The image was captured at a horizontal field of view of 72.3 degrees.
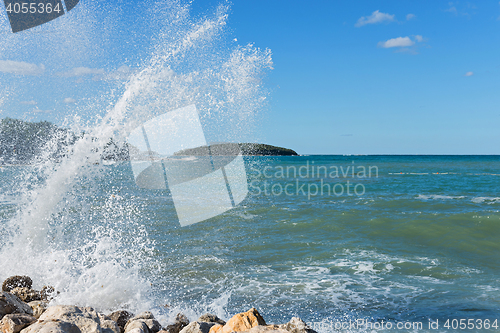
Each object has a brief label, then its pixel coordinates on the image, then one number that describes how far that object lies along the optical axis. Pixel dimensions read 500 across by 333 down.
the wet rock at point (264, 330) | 3.75
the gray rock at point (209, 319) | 5.09
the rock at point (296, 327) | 4.18
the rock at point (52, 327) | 3.60
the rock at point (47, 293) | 6.31
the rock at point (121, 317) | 5.21
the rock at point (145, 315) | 5.20
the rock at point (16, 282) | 6.33
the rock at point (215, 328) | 4.48
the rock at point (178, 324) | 5.02
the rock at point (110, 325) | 4.47
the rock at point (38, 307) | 5.35
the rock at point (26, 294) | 6.07
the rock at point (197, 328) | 4.55
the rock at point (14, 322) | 4.10
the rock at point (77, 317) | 4.12
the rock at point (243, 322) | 4.25
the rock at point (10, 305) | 4.75
